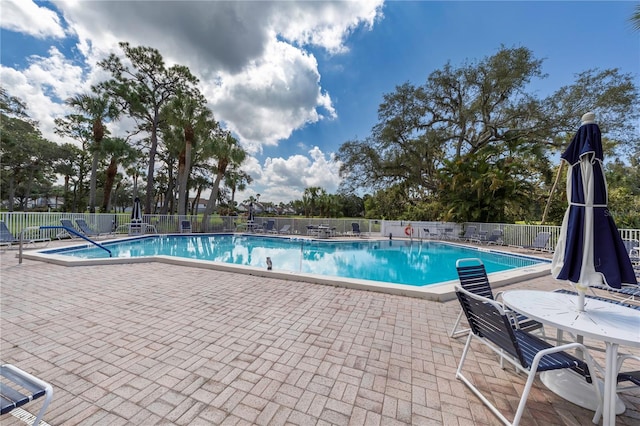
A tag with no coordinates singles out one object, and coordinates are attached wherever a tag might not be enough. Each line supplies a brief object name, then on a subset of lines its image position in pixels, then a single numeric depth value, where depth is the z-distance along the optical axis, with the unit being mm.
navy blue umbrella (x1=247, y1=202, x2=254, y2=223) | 17753
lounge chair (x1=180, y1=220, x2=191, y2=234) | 15781
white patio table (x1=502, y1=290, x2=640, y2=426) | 1605
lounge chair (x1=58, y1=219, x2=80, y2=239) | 9672
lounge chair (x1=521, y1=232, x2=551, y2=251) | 11095
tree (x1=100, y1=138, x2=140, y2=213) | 16625
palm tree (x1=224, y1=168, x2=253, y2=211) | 22439
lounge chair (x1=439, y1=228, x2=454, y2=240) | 16172
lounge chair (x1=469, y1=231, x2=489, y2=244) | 14479
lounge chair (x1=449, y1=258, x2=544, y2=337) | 2992
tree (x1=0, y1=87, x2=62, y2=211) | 15844
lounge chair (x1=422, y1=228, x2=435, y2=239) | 16594
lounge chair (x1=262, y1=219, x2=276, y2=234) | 17369
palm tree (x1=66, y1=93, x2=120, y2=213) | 15539
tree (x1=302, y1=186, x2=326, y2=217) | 36250
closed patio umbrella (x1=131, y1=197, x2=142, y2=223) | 13739
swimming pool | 7953
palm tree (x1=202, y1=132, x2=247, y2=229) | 16359
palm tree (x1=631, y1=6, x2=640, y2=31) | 5598
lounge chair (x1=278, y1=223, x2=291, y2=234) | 17109
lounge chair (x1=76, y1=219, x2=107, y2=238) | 10461
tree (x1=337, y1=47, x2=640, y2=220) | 14883
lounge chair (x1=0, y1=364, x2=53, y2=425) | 1157
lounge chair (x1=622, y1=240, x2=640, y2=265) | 6361
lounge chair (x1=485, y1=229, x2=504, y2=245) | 13469
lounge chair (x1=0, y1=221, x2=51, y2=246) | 7664
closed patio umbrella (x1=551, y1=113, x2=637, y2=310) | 1979
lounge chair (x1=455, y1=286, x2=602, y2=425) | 1610
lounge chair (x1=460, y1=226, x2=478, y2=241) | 14969
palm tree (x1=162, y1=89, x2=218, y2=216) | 15977
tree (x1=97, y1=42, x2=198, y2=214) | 16797
